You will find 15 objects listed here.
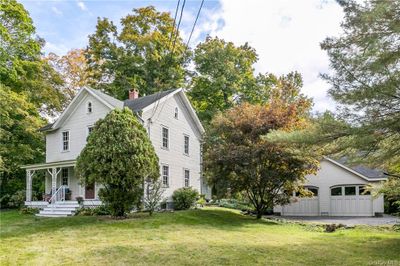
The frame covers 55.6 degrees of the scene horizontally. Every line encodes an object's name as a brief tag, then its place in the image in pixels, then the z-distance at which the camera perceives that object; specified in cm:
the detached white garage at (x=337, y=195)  2233
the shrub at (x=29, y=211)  1931
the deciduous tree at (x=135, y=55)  3012
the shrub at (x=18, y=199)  2238
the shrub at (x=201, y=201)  2233
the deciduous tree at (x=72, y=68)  3077
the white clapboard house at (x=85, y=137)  1953
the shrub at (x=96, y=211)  1691
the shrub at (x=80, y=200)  1869
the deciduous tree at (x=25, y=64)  2134
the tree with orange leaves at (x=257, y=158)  1659
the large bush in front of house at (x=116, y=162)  1490
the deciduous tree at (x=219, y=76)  3048
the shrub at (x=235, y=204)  2514
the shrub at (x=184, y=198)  1991
